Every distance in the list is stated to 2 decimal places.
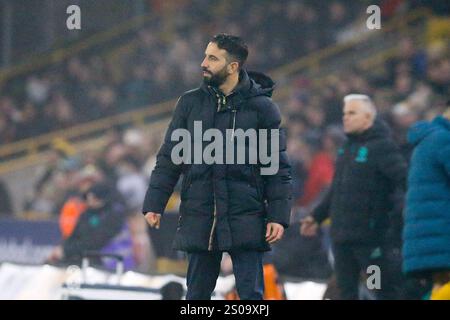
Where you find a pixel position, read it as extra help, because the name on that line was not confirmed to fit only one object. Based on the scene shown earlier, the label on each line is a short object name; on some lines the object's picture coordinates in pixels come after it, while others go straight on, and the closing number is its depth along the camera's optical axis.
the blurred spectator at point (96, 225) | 26.73
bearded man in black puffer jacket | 16.36
